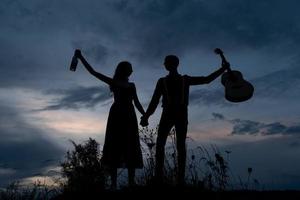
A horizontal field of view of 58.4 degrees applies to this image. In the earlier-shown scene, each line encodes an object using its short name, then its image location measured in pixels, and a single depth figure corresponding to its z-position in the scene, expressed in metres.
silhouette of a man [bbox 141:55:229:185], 4.68
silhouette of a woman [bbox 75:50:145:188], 4.95
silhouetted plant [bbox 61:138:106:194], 5.21
